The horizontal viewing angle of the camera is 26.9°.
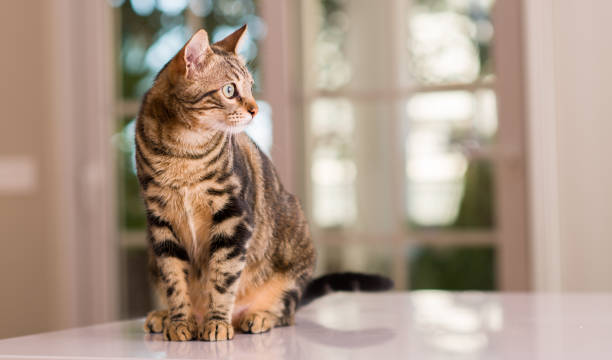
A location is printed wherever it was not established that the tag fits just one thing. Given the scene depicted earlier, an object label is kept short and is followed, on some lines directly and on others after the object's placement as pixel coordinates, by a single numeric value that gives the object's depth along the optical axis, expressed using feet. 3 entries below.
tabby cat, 4.96
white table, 4.70
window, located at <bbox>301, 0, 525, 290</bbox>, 9.99
